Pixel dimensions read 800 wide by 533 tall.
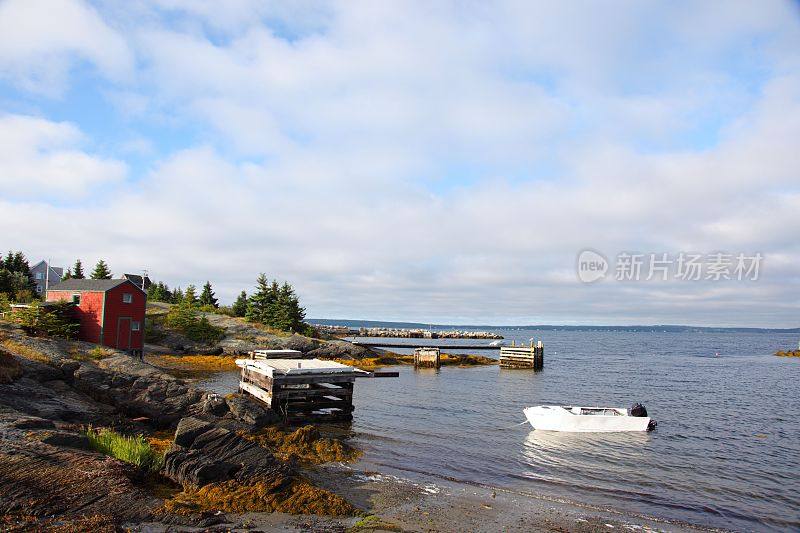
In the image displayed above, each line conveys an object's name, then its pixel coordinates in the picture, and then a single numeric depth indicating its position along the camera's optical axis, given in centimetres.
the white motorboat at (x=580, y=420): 2780
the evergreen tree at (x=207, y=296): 9086
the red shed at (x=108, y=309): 4400
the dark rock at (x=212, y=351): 5748
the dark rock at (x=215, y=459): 1368
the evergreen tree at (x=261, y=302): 7600
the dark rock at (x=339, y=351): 6116
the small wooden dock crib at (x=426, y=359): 6381
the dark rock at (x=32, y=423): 1454
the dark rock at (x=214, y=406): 2211
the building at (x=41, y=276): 9500
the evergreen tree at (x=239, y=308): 8591
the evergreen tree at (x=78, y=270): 8319
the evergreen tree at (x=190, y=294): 7106
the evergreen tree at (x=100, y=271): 7581
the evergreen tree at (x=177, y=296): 8794
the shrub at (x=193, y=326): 6194
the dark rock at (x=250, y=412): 2169
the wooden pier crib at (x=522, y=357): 6762
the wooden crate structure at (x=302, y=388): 2462
